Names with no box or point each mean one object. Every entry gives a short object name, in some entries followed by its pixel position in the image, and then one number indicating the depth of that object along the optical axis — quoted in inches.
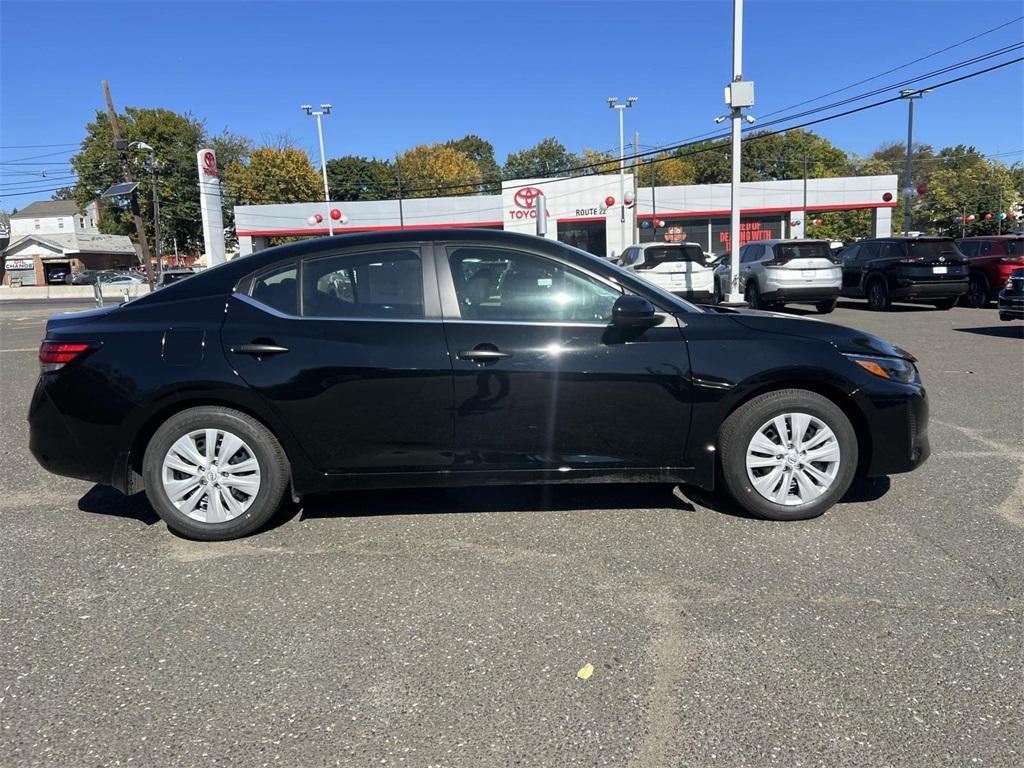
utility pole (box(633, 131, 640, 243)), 1523.6
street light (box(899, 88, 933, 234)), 1312.7
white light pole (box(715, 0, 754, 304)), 645.3
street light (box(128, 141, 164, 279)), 1468.5
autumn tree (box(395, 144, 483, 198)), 3159.5
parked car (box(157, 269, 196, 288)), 948.1
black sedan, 147.3
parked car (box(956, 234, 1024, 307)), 605.0
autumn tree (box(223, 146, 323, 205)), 2362.2
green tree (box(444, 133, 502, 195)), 4490.7
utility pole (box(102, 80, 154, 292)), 1192.2
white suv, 601.0
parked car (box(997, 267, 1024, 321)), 443.2
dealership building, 1662.2
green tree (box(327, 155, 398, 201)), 3257.9
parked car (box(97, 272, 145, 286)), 1616.6
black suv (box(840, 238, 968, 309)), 597.9
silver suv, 598.5
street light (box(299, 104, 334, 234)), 2101.4
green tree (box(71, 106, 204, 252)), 2231.8
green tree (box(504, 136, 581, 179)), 4119.1
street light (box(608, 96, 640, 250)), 1907.0
